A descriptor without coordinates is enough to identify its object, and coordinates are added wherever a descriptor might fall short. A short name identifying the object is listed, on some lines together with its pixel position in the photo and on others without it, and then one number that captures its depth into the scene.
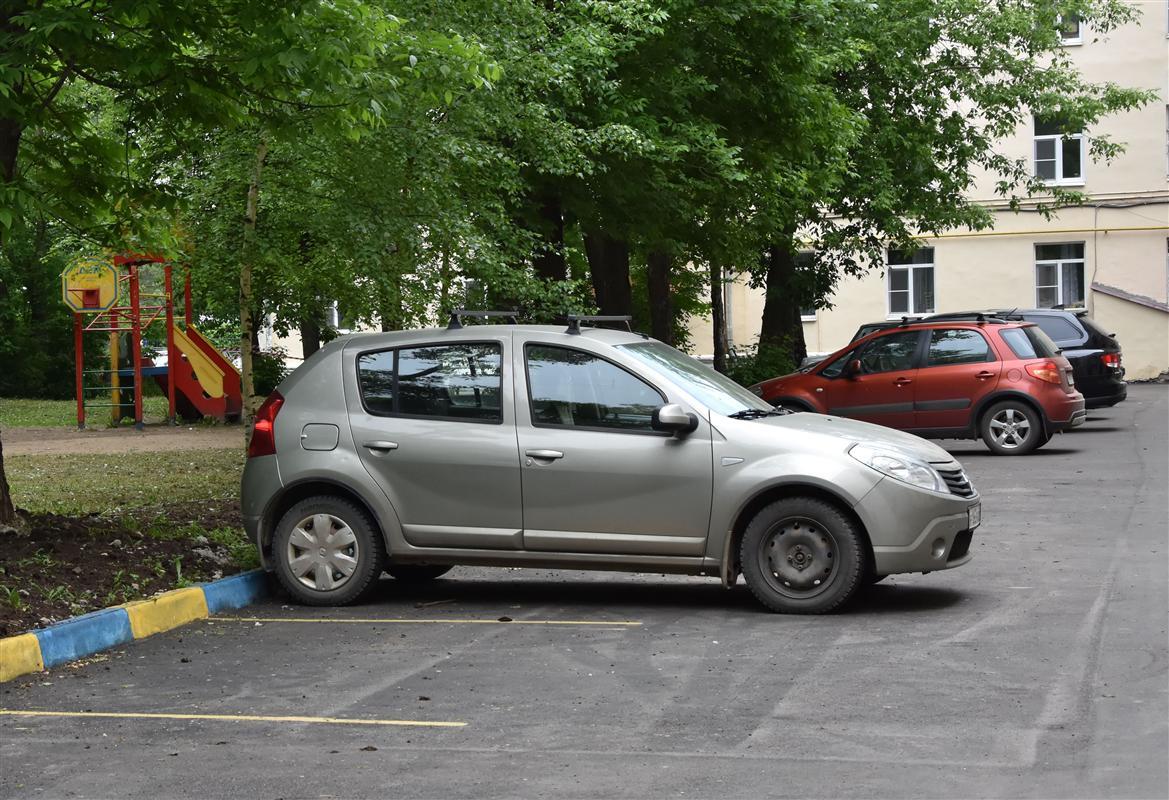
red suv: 20.05
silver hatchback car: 8.75
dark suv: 24.55
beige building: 44.56
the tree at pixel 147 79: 9.33
